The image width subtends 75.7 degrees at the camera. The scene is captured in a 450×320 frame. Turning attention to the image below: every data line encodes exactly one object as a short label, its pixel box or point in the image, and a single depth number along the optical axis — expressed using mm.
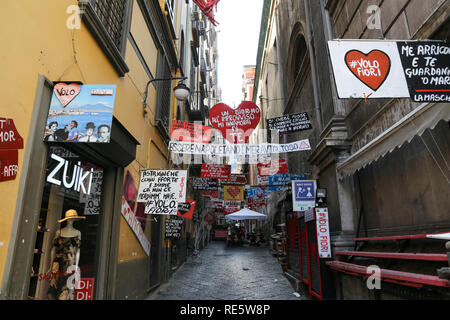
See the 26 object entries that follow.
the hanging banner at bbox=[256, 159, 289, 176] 12371
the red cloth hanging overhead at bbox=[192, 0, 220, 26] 9625
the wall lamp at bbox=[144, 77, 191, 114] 8320
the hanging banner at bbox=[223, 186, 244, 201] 16703
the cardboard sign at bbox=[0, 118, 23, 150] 2852
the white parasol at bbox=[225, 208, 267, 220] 19047
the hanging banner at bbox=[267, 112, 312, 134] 8789
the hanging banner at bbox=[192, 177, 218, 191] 13484
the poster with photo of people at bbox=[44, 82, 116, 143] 3545
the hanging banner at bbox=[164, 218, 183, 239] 9867
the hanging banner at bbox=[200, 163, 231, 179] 11906
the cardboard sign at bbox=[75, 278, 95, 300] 4934
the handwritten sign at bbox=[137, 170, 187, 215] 6566
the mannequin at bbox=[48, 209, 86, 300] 4523
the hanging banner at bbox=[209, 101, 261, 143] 8586
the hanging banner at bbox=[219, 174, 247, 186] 14859
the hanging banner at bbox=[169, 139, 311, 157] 7965
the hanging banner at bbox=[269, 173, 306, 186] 11359
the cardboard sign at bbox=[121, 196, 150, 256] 6400
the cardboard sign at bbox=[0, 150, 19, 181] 2879
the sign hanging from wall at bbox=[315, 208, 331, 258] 6508
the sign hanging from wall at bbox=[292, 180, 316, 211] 8133
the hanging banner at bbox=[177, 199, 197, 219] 9944
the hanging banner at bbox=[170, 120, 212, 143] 8562
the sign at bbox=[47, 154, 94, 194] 4176
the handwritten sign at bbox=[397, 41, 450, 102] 3072
